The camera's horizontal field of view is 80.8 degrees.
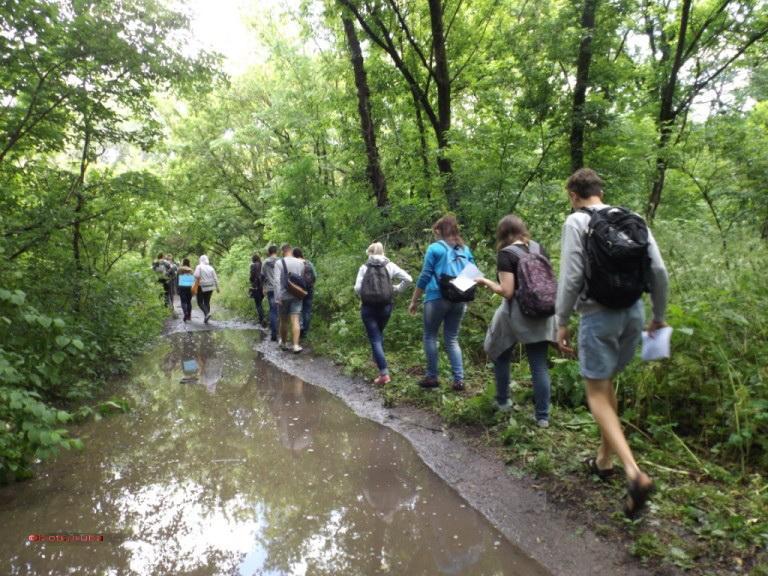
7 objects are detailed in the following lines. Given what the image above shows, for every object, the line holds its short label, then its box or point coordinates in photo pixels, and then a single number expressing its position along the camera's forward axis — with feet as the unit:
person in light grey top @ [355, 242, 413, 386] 20.34
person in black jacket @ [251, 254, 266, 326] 39.58
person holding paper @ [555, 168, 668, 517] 9.46
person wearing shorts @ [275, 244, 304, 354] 28.02
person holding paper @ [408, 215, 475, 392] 16.85
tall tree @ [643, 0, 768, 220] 26.91
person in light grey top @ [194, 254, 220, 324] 42.47
